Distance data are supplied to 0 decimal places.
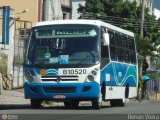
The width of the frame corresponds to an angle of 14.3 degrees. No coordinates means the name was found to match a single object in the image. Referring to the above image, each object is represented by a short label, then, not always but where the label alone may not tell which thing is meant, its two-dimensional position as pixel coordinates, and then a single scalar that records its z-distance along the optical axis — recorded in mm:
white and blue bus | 21422
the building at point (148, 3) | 68231
